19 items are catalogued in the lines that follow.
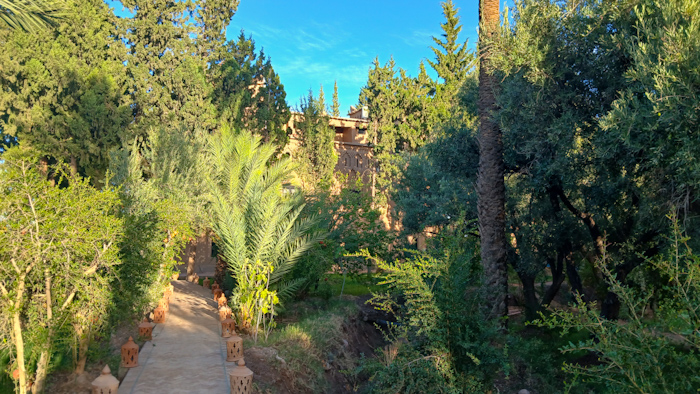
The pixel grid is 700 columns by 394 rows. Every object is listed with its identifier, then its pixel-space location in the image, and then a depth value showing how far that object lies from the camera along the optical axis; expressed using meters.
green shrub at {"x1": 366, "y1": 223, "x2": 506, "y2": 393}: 6.77
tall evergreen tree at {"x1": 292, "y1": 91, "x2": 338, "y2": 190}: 25.41
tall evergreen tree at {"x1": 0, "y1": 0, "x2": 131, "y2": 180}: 20.16
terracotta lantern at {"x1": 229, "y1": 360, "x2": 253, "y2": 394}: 6.44
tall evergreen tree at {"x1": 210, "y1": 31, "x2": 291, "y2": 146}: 22.28
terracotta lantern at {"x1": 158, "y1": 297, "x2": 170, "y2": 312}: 11.20
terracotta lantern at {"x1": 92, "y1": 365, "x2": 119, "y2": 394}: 5.84
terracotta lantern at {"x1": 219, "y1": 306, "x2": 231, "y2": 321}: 10.44
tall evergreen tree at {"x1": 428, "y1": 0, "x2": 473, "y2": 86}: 28.19
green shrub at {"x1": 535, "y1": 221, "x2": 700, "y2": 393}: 4.33
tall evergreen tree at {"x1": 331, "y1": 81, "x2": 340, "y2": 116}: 54.21
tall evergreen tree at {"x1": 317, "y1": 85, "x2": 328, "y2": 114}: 51.47
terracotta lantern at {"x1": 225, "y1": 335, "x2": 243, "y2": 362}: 8.12
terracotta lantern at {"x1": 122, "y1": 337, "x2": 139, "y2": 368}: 7.72
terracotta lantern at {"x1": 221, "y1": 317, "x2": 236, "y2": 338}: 9.79
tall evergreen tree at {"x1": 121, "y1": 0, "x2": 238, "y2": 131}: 21.25
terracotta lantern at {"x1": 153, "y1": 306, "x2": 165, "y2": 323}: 11.19
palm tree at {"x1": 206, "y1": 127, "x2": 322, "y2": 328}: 10.48
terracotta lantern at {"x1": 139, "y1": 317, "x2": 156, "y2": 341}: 9.41
